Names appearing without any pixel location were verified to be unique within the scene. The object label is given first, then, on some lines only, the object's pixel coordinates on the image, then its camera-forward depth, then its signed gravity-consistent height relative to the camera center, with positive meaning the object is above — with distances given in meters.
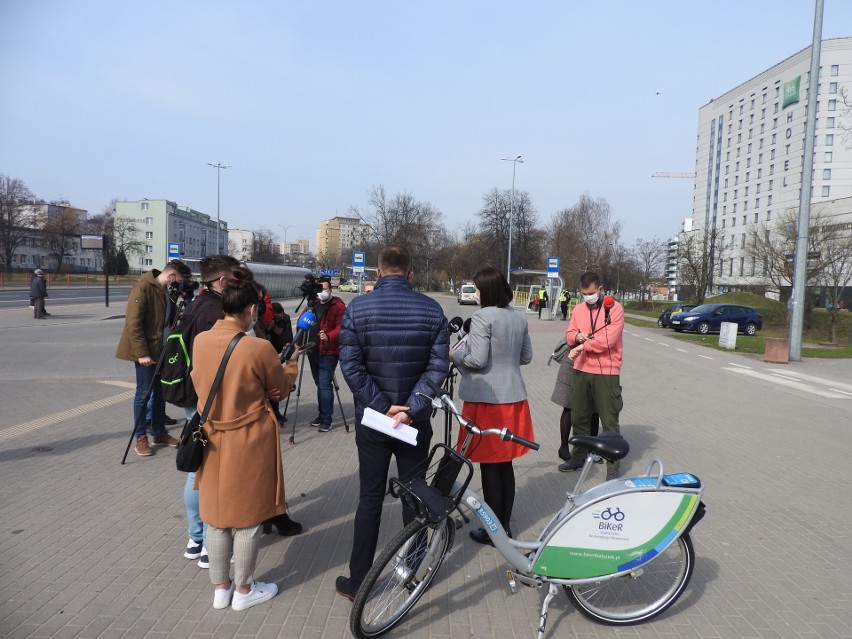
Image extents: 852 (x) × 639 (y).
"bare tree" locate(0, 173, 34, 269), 55.64 +4.99
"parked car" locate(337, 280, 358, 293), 59.36 -1.20
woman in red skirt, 3.77 -0.66
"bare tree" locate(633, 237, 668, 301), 53.41 +2.54
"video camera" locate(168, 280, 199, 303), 5.37 -0.18
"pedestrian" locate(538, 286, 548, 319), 31.73 -0.88
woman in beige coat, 3.00 -0.89
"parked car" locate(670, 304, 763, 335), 25.50 -1.37
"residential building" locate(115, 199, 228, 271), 89.68 +7.42
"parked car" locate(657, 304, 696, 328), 28.69 -1.31
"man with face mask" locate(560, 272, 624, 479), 5.38 -0.70
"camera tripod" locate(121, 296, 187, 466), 5.50 -1.12
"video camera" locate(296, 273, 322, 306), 6.05 -0.15
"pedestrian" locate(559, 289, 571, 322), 29.53 -0.91
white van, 43.06 -1.03
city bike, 2.89 -1.33
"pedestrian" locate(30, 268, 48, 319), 19.75 -0.95
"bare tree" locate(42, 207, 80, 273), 62.44 +3.63
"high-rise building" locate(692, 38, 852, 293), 67.25 +18.26
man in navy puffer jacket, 3.11 -0.49
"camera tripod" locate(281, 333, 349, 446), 5.23 -1.28
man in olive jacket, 5.59 -0.56
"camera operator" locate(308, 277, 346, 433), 6.87 -0.93
